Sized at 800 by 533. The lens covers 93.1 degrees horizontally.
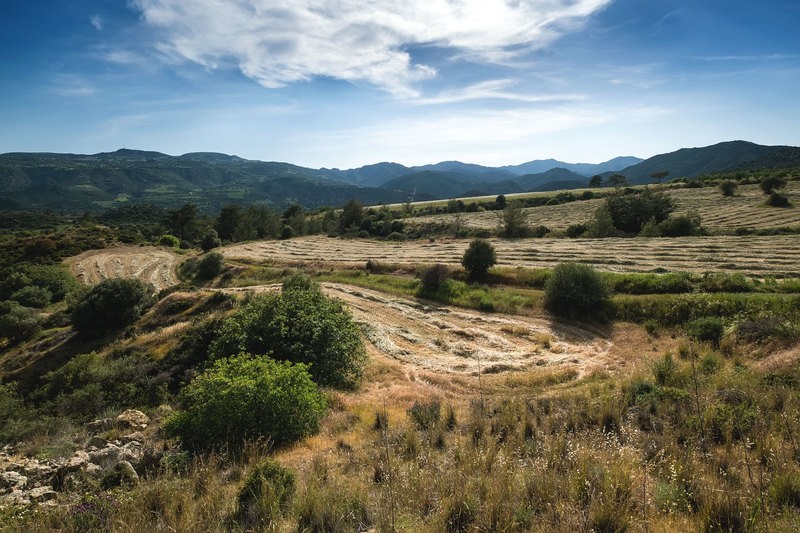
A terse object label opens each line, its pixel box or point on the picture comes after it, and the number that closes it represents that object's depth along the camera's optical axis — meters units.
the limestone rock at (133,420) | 10.67
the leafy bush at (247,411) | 7.55
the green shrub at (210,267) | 43.59
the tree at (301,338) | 12.90
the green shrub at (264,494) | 4.80
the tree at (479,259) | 28.53
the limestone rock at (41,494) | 5.71
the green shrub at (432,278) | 27.23
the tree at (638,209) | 50.06
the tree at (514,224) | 53.81
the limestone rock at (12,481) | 6.17
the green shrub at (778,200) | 49.22
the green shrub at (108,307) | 27.06
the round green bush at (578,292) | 20.47
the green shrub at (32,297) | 40.66
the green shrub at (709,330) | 14.91
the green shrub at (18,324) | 31.88
